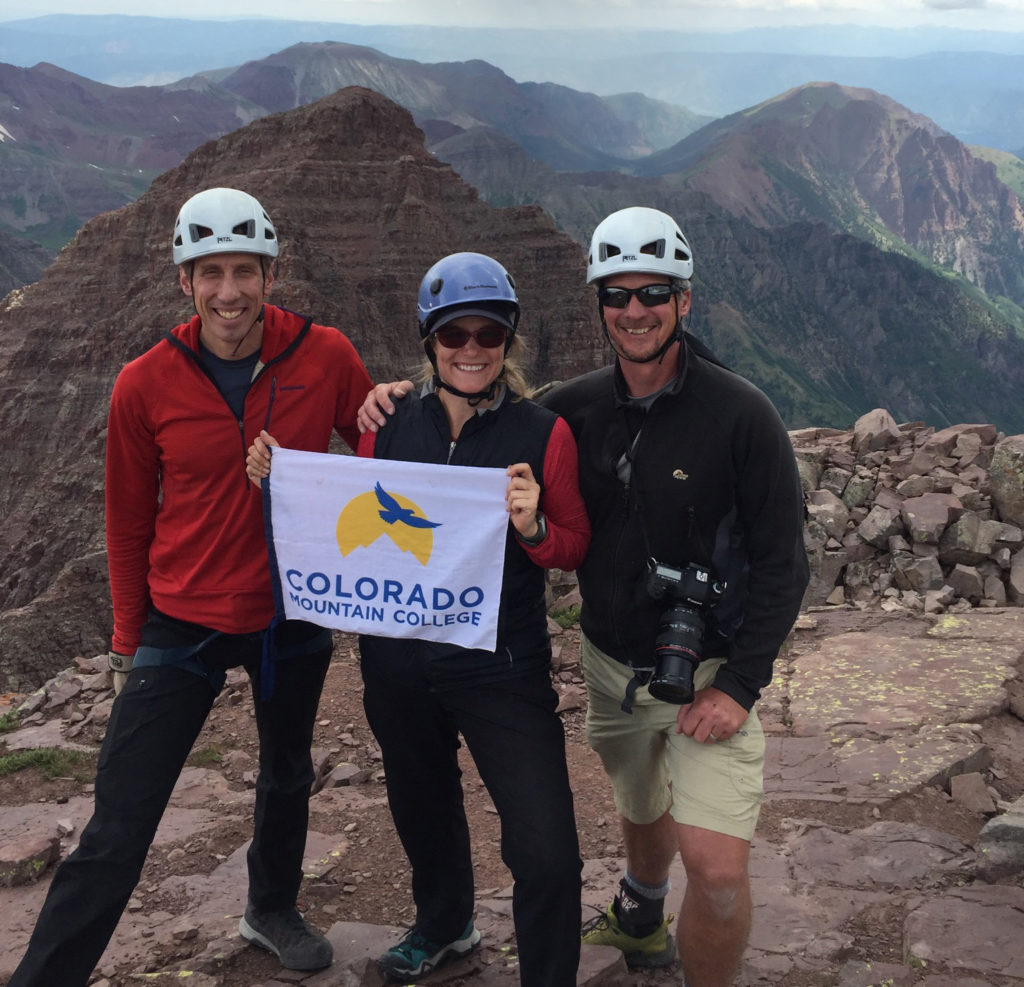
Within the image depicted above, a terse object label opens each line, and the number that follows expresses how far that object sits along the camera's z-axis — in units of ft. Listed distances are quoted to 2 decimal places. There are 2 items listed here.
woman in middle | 15.94
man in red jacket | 17.61
